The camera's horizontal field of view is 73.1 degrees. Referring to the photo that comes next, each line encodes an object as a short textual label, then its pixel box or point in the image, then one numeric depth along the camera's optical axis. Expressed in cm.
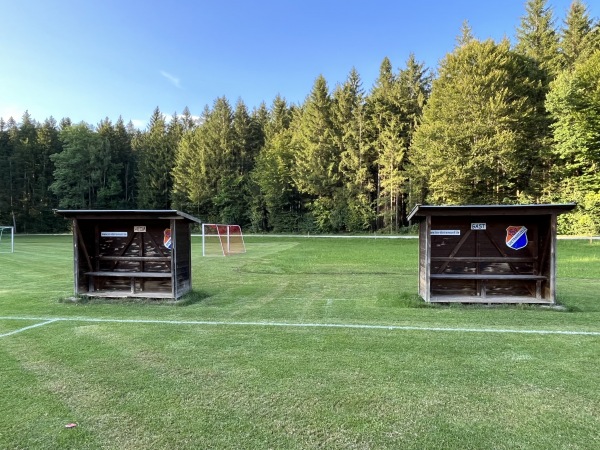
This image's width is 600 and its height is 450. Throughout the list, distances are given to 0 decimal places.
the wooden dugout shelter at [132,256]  953
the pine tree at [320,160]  4188
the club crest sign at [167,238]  977
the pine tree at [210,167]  4941
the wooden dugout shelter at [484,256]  862
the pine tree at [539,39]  3170
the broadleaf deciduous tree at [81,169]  5334
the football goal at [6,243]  2673
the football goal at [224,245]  2462
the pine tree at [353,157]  4047
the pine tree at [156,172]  5428
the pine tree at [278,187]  4550
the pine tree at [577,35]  3122
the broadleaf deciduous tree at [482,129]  2902
